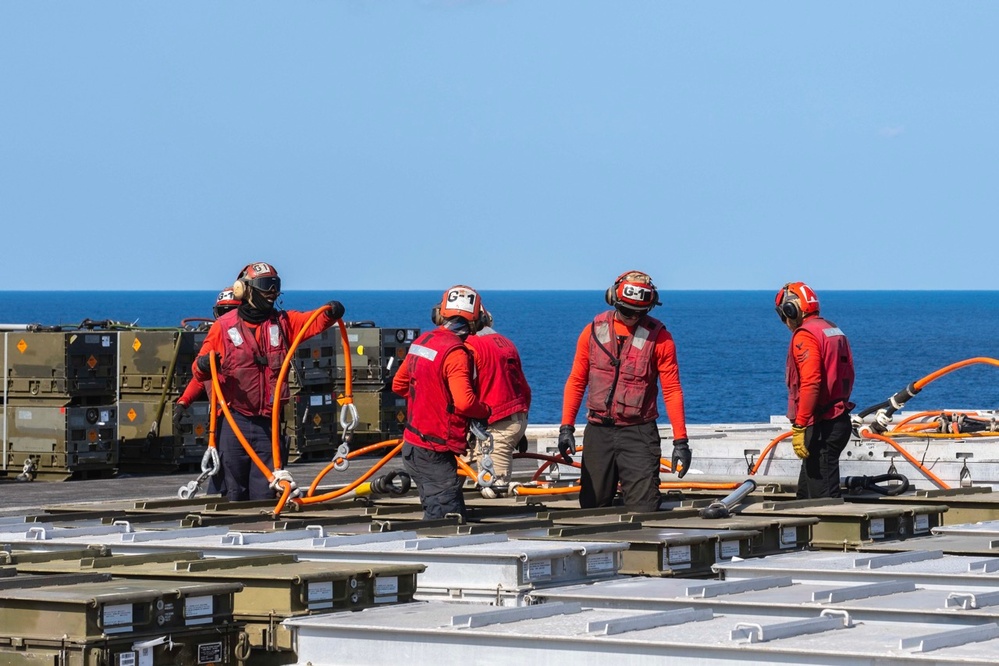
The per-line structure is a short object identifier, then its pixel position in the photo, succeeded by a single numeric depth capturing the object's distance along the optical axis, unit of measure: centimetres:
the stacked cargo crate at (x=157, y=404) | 2556
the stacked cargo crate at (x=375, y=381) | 2834
